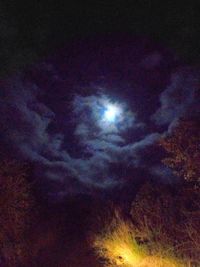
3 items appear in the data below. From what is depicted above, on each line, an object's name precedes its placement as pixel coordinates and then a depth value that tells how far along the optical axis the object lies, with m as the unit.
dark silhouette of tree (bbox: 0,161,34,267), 8.97
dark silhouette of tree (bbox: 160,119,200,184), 6.63
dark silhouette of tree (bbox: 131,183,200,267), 7.03
